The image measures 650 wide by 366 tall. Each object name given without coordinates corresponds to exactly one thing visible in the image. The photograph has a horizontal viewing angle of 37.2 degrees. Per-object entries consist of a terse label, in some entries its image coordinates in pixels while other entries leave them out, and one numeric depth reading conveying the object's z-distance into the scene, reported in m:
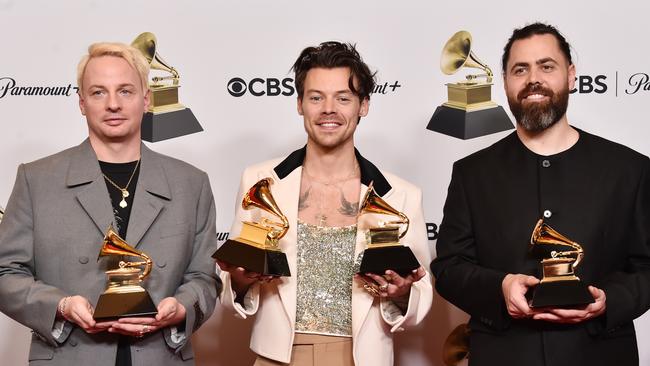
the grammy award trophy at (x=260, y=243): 2.69
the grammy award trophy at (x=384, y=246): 2.71
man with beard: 2.69
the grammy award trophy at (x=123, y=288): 2.53
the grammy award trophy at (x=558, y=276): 2.53
